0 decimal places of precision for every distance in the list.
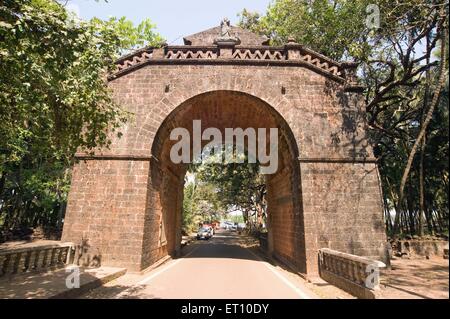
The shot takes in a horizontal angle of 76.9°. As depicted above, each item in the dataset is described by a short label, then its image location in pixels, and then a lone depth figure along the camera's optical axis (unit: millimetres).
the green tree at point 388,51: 11273
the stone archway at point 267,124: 9164
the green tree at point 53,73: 5109
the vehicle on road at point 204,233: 31453
